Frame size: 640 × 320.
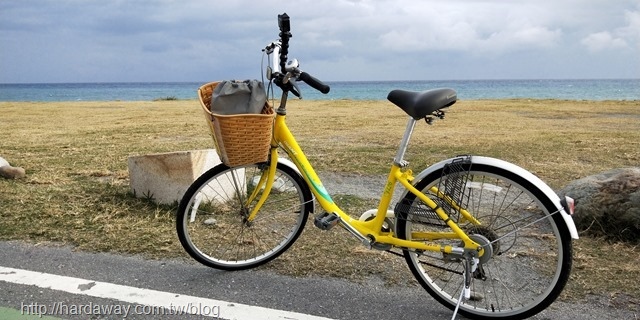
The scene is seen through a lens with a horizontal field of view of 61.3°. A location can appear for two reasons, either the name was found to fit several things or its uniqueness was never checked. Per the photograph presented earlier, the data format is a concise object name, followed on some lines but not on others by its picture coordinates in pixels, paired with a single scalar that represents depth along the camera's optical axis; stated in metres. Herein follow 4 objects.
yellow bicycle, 2.80
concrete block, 4.81
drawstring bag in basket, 2.90
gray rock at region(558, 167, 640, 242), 3.95
